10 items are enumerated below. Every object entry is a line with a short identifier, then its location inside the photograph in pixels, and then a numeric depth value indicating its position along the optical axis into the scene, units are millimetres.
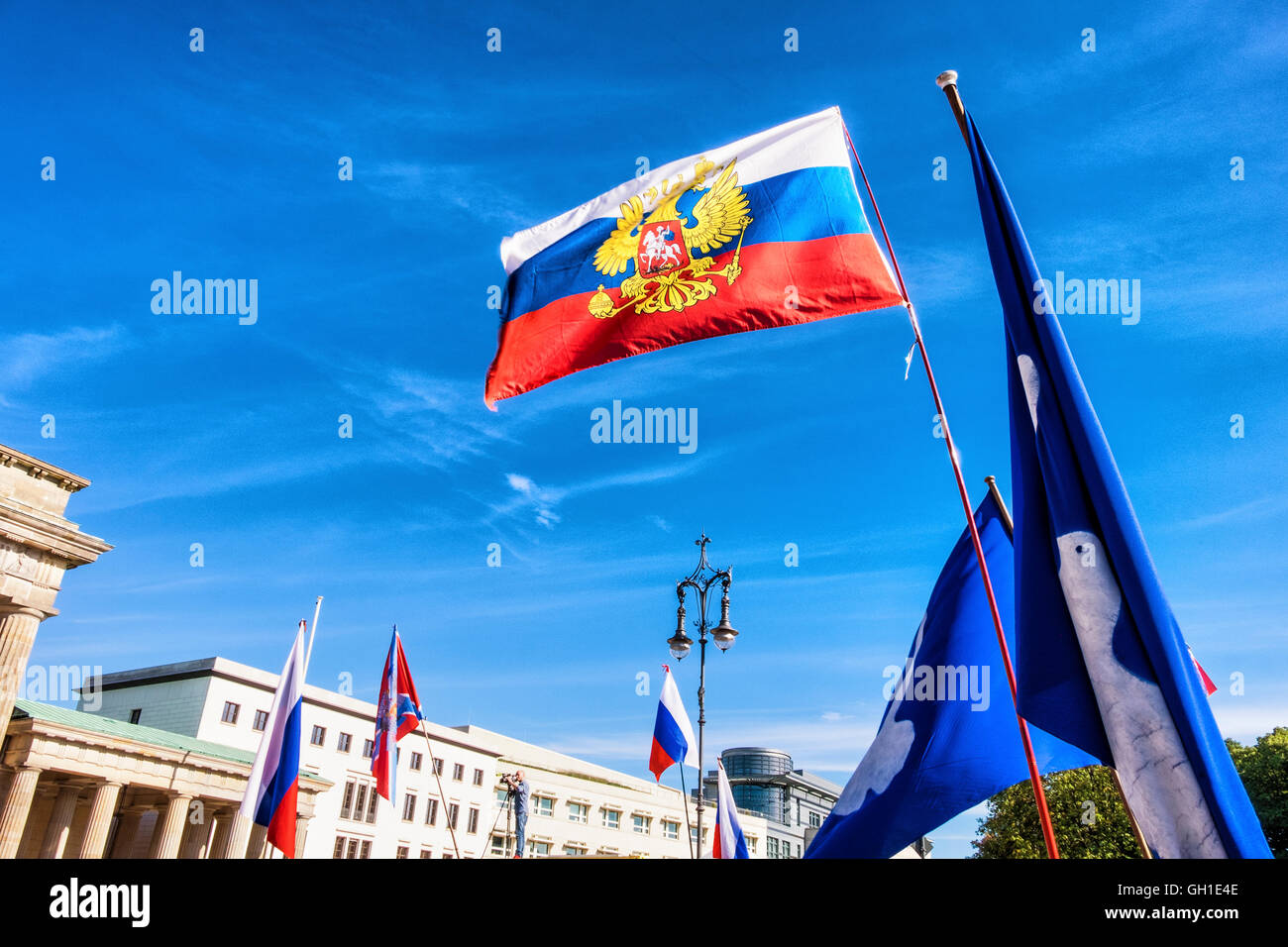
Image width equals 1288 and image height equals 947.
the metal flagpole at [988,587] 4344
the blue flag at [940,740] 6215
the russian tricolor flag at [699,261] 7266
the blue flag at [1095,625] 3531
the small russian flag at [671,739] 18500
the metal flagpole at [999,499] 6703
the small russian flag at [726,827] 16141
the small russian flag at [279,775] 15922
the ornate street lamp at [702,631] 19172
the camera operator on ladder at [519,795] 26297
